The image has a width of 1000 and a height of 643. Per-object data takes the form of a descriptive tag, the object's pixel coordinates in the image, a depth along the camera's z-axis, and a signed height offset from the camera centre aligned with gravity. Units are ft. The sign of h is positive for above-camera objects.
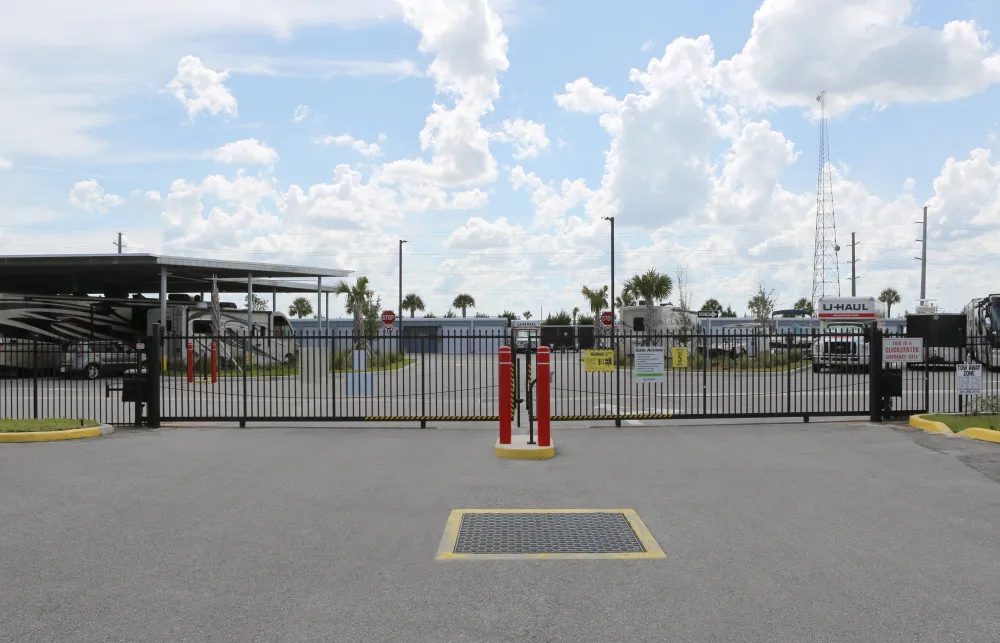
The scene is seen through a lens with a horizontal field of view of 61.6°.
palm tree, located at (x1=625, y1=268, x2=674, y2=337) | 137.08 +4.81
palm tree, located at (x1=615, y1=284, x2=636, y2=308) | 199.57 +3.76
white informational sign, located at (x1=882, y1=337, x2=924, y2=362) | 55.21 -2.42
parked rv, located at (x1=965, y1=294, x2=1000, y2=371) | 106.57 -1.20
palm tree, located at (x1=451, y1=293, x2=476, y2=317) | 408.92 +6.49
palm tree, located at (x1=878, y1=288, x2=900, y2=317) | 362.53 +6.91
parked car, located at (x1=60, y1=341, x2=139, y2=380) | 98.63 -5.58
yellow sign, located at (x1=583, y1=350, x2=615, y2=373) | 53.98 -3.02
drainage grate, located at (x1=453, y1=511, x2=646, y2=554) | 23.15 -6.50
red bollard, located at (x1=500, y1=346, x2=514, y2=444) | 41.55 -3.97
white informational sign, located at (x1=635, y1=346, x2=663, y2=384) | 53.11 -3.18
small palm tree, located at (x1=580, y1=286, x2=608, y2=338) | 214.69 +4.45
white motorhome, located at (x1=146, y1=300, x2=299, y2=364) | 121.70 -0.62
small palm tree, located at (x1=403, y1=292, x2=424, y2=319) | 381.40 +6.18
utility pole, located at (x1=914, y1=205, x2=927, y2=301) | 195.72 +10.21
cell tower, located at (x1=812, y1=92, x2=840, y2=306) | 204.23 +38.89
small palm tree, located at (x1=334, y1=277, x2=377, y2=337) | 153.89 +3.94
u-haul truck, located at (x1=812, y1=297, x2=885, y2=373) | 125.70 +0.28
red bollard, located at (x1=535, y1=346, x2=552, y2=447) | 40.57 -3.99
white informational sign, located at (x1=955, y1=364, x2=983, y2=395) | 52.49 -4.28
